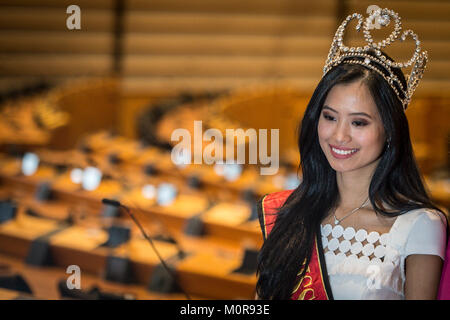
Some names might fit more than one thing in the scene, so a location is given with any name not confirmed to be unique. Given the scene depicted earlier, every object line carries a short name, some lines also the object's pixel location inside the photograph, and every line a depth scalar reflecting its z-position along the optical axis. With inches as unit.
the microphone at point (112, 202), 153.4
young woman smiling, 142.2
